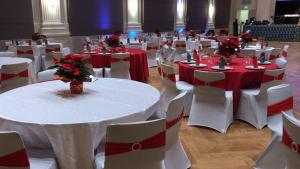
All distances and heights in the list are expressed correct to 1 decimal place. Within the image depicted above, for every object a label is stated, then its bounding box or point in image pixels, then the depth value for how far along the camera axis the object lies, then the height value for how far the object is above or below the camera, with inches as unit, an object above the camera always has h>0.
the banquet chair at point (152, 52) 315.7 -23.5
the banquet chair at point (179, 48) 334.7 -19.9
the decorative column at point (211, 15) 644.1 +39.0
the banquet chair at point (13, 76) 136.9 -22.4
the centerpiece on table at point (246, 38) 238.8 -5.5
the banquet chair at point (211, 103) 138.2 -37.0
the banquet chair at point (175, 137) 80.9 -33.4
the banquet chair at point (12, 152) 60.4 -26.9
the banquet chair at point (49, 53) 253.6 -19.8
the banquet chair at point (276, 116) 97.1 -30.6
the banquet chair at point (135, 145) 63.4 -26.9
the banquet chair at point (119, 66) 201.5 -25.4
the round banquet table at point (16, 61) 166.8 -18.3
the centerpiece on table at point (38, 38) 283.0 -7.0
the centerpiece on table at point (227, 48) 167.0 -9.8
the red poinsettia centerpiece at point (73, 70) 91.7 -12.8
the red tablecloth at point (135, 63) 216.4 -24.9
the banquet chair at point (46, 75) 124.9 -19.7
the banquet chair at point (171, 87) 150.0 -31.8
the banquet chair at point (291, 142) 65.0 -26.5
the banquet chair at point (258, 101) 141.6 -36.8
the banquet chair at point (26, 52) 251.3 -18.8
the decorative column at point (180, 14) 557.3 +35.2
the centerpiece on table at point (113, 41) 218.8 -7.6
